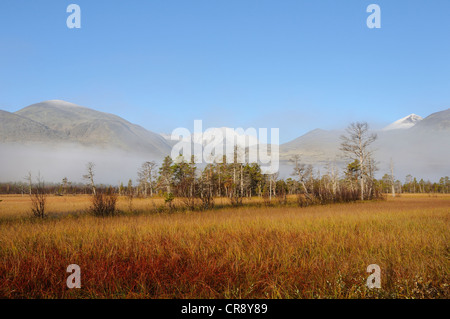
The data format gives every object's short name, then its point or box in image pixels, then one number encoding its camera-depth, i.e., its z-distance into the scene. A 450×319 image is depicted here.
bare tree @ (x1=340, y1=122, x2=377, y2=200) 32.47
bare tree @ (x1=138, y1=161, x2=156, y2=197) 59.03
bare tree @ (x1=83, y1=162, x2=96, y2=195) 50.48
